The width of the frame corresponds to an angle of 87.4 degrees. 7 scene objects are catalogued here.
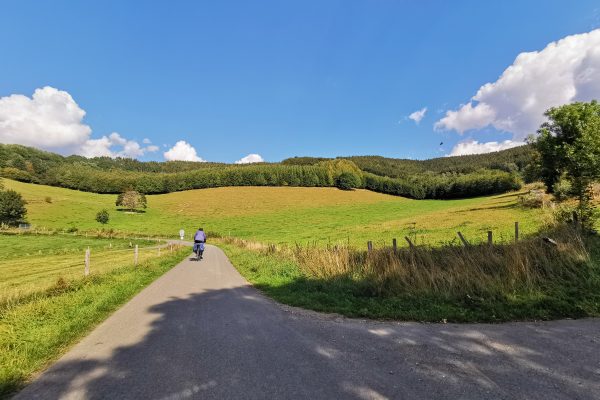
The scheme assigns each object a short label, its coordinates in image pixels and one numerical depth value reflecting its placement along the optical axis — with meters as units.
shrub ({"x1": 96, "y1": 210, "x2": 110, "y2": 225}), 63.06
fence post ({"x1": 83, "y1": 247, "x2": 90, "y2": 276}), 11.28
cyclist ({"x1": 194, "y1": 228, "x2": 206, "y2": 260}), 21.56
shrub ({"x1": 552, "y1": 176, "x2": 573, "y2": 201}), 31.12
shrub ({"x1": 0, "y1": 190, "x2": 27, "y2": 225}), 56.58
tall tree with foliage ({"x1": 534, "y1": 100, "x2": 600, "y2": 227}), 19.77
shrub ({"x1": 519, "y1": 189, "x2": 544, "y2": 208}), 36.69
